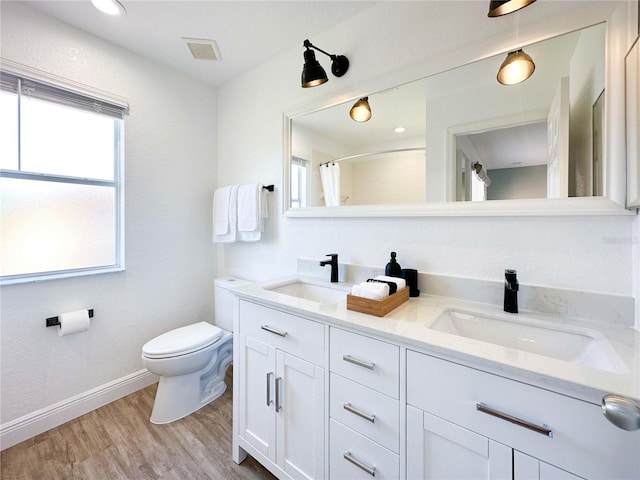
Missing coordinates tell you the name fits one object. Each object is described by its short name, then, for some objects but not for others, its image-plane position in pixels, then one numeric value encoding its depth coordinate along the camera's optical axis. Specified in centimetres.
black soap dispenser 129
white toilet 156
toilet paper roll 156
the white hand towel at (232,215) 204
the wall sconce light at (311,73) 140
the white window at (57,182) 148
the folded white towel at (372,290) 99
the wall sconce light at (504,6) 87
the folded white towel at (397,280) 112
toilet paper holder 156
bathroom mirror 97
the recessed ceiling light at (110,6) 142
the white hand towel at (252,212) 191
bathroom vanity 60
